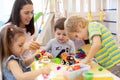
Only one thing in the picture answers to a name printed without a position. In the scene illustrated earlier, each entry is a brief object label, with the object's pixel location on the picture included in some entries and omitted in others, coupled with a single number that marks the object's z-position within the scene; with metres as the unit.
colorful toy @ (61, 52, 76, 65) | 1.22
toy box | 0.89
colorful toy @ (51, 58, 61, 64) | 1.32
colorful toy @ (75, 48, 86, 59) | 1.43
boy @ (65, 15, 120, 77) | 1.14
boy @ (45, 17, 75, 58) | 1.63
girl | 0.88
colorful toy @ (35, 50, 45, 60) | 1.35
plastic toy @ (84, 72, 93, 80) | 0.87
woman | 1.37
